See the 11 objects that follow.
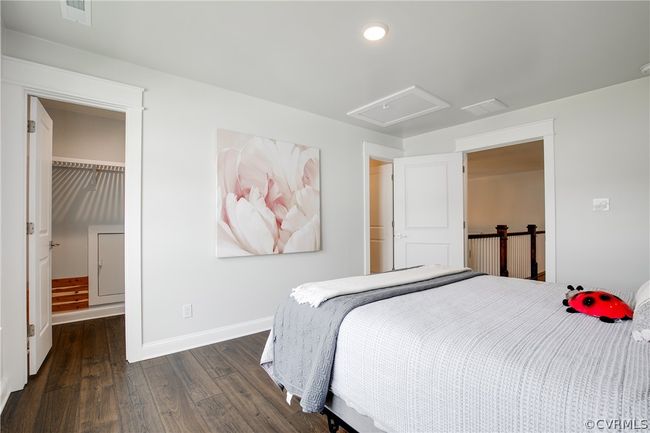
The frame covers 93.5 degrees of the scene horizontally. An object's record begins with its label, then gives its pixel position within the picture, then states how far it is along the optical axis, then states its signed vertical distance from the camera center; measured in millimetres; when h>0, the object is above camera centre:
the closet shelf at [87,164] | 3314 +615
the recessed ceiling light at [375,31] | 1949 +1221
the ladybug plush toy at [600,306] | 1289 -396
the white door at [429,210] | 3836 +93
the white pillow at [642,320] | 1056 -373
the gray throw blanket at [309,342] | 1342 -612
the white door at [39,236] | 2102 -122
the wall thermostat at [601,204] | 2840 +117
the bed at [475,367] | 808 -470
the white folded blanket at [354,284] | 1604 -395
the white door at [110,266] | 3535 -562
